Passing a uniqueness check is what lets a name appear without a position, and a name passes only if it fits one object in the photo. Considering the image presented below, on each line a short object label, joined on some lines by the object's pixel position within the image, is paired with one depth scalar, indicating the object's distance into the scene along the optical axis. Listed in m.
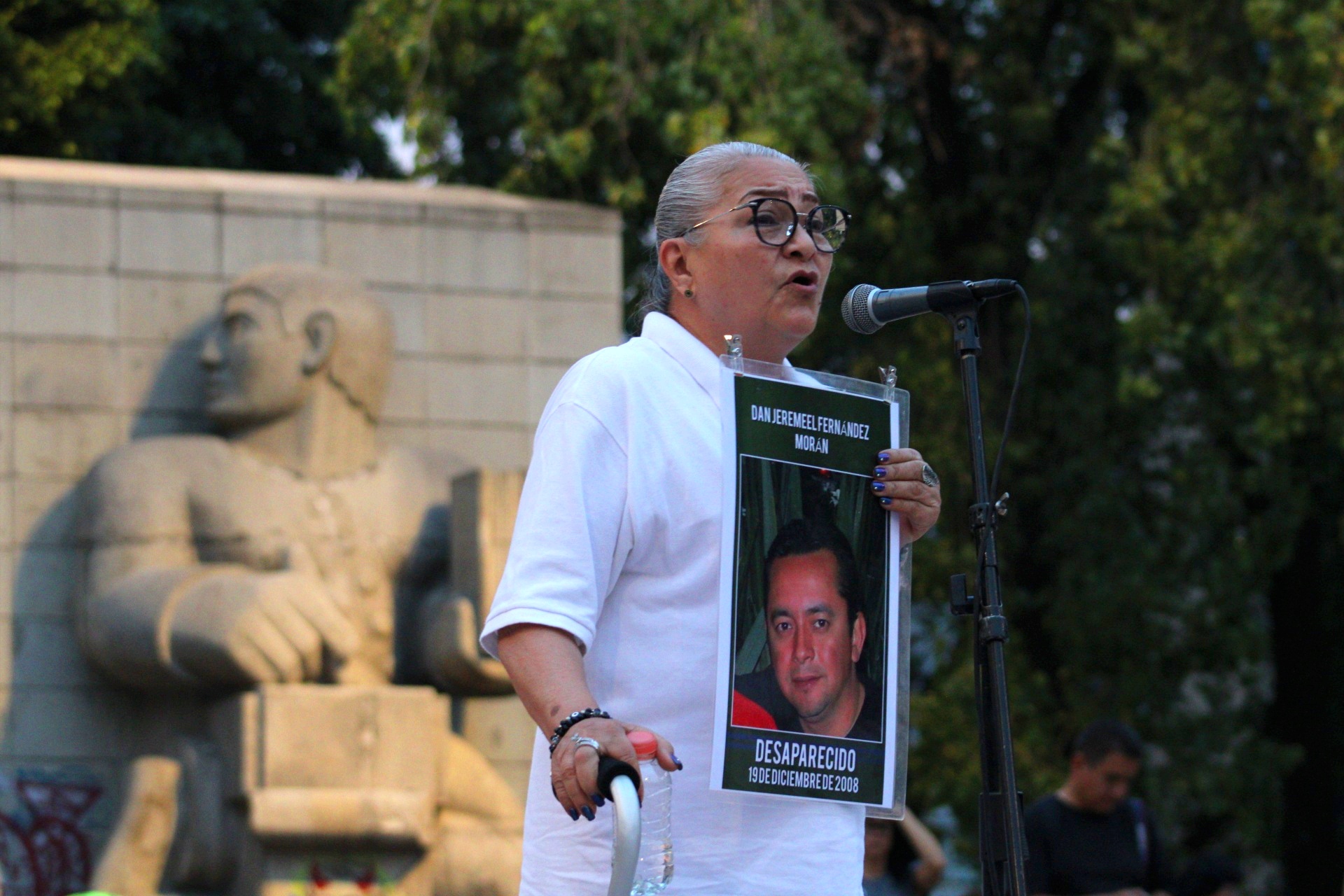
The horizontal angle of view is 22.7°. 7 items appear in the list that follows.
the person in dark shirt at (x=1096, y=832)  10.46
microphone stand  5.31
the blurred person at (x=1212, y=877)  12.88
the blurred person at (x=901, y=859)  11.48
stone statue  13.46
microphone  5.77
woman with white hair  4.70
